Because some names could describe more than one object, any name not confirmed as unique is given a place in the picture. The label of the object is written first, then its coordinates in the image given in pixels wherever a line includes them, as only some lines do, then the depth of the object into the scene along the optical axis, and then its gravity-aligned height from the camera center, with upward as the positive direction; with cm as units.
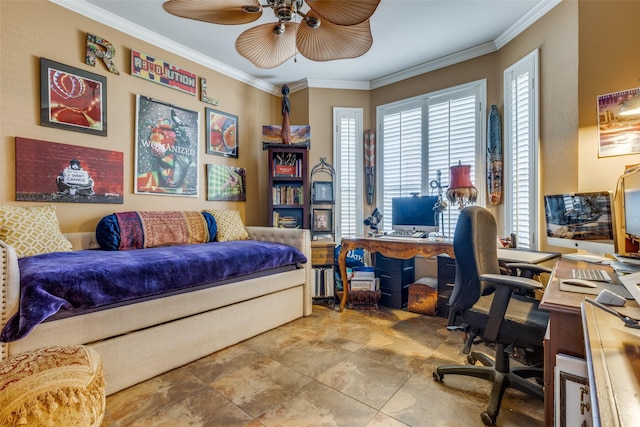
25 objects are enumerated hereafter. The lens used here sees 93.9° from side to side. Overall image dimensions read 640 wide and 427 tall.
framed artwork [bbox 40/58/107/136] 236 +94
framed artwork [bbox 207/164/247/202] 354 +35
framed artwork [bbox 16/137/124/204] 227 +32
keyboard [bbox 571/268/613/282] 141 -33
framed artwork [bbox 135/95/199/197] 293 +65
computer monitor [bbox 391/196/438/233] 309 -5
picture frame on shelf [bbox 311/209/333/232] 388 -13
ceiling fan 158 +113
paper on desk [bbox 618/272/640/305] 95 -27
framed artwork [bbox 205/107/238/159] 353 +95
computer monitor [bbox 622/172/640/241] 165 +2
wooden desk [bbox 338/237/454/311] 264 -36
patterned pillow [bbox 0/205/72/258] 199 -13
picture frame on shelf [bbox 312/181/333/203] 390 +24
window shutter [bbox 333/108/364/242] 411 +55
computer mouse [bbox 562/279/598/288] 126 -32
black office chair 142 -53
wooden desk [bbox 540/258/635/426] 107 -45
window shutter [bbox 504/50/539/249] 264 +55
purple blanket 146 -39
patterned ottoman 99 -63
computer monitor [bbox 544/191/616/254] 183 -8
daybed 150 -73
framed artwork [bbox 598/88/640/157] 205 +57
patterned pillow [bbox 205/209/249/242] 317 -16
